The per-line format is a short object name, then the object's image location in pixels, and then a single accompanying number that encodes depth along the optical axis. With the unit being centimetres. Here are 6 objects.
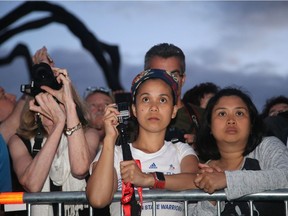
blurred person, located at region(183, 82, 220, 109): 630
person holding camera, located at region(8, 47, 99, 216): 374
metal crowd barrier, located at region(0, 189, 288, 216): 320
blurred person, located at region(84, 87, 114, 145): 585
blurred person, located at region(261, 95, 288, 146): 531
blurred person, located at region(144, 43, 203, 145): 446
